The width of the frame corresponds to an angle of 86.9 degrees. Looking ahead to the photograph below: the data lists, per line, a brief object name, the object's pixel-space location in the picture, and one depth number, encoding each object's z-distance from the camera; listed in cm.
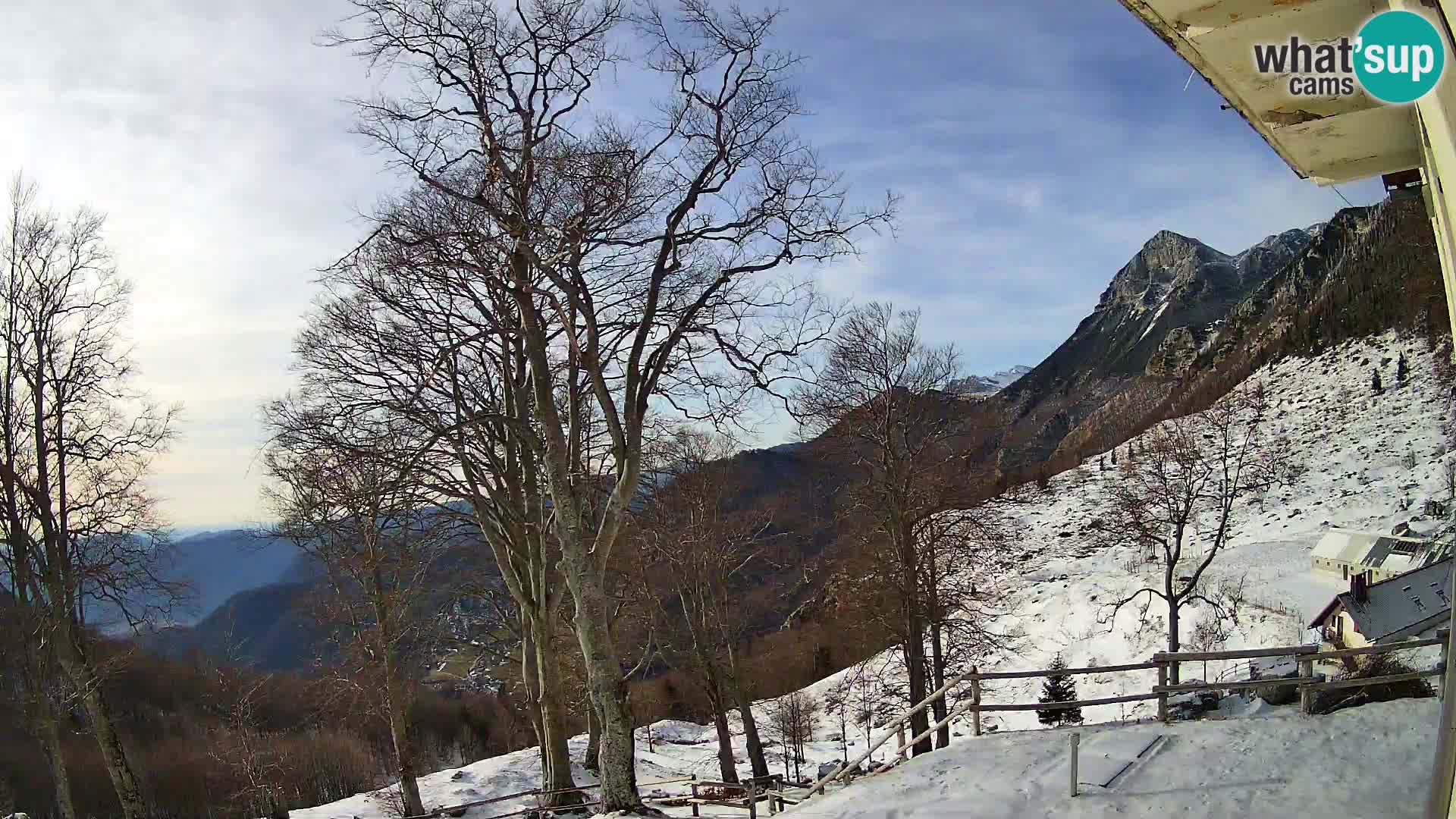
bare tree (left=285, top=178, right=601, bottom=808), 1015
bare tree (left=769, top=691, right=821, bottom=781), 2959
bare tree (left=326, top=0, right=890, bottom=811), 910
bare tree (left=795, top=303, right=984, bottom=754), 1698
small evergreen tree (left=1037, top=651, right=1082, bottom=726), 2348
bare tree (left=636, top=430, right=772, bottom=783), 1992
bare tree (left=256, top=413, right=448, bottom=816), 1005
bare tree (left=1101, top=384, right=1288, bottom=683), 2192
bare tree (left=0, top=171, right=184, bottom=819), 1221
